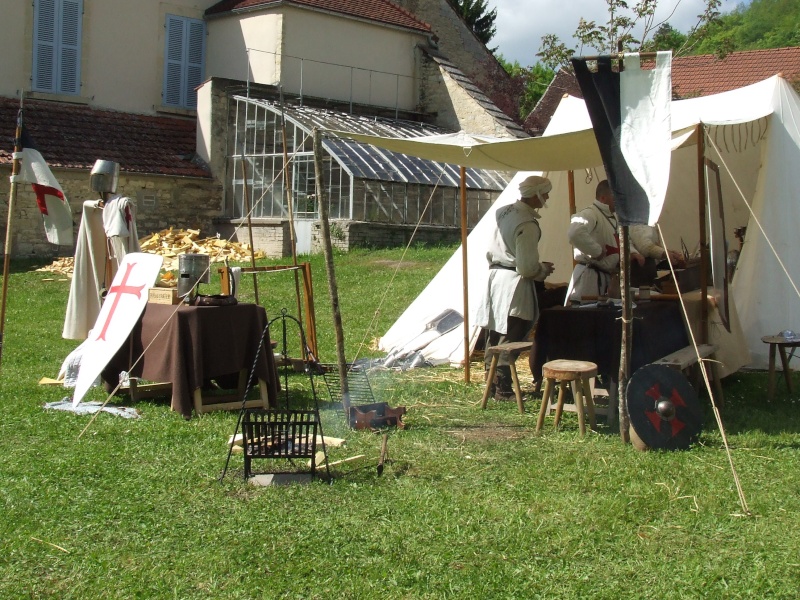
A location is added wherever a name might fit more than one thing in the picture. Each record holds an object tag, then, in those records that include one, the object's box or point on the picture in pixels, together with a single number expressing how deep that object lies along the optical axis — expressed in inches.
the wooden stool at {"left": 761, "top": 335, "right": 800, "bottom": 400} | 250.4
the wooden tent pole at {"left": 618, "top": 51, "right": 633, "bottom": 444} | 191.6
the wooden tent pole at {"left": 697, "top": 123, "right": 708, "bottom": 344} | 233.0
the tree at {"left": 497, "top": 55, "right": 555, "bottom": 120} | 977.5
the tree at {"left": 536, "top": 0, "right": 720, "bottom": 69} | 599.2
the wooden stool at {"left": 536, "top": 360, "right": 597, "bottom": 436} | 203.2
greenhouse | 614.2
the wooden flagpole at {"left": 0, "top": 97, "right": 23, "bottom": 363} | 221.7
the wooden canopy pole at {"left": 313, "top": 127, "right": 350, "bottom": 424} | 213.2
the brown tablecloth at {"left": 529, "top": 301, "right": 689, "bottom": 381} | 223.1
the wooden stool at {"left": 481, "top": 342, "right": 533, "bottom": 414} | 234.8
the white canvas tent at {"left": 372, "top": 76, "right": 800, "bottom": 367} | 261.4
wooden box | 235.6
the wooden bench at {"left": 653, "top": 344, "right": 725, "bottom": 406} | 209.0
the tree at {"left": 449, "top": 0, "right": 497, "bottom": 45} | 1194.6
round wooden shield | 191.0
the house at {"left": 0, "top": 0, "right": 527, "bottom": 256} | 635.5
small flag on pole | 239.8
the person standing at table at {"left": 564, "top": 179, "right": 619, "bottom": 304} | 245.1
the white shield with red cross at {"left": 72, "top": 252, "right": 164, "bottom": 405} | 225.1
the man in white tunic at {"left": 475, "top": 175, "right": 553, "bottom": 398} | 240.2
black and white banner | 173.5
